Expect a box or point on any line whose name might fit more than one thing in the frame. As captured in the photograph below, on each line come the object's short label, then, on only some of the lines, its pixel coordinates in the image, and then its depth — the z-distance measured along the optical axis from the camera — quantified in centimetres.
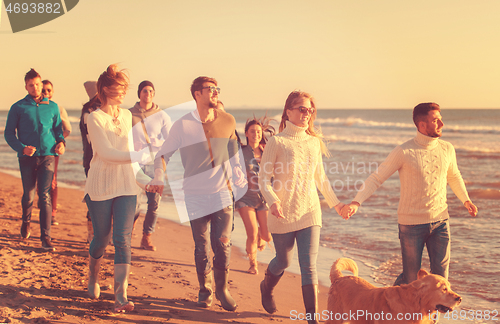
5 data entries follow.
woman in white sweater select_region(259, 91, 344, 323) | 398
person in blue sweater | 597
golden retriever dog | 304
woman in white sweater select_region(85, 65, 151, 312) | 398
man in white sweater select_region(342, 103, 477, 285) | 405
